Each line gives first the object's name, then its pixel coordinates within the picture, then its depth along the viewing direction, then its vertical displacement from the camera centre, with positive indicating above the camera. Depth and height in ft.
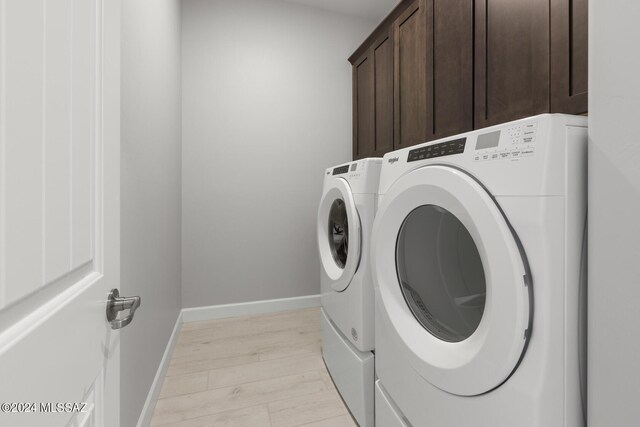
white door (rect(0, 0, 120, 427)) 0.87 +0.00
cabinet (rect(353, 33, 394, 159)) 6.15 +2.71
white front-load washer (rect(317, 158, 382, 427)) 3.81 -1.20
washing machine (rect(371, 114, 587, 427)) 1.73 -0.43
